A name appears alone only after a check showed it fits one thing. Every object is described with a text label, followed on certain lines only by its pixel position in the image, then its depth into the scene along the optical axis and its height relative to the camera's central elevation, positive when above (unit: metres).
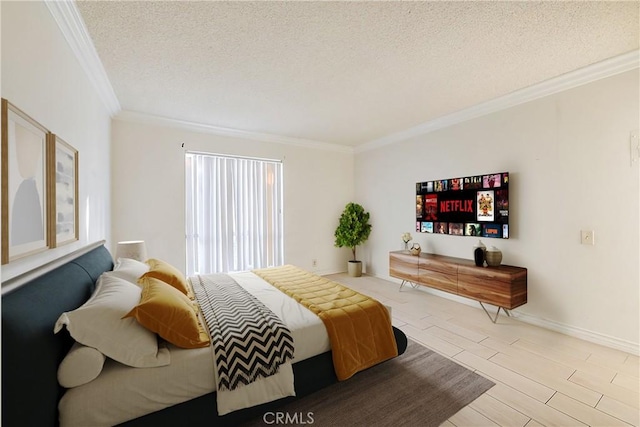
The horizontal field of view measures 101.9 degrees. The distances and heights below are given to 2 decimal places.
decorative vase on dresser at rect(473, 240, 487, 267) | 3.15 -0.50
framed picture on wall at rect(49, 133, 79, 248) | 1.58 +0.17
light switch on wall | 2.58 -0.26
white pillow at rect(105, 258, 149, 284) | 1.98 -0.44
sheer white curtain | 4.02 +0.03
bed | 0.88 -0.57
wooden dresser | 2.83 -0.81
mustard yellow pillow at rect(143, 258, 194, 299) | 2.10 -0.50
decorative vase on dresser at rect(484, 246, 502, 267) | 3.06 -0.53
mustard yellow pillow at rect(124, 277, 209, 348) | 1.38 -0.57
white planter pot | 5.08 -1.07
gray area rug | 1.63 -1.28
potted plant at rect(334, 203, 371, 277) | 5.04 -0.32
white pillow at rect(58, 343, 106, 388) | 1.15 -0.68
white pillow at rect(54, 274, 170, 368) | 1.20 -0.57
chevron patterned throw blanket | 1.46 -0.76
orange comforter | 1.82 -0.85
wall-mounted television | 3.18 +0.10
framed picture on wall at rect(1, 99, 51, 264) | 1.14 +0.16
